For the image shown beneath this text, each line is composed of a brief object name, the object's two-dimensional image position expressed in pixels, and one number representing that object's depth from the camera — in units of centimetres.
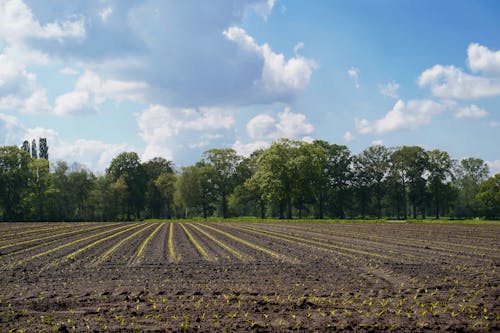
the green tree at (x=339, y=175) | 10362
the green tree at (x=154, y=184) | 11512
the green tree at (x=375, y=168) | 10369
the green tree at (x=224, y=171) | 10119
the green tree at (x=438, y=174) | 9825
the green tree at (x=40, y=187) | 9519
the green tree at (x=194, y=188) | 9969
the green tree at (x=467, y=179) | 11894
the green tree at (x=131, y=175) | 11269
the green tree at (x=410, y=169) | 9788
